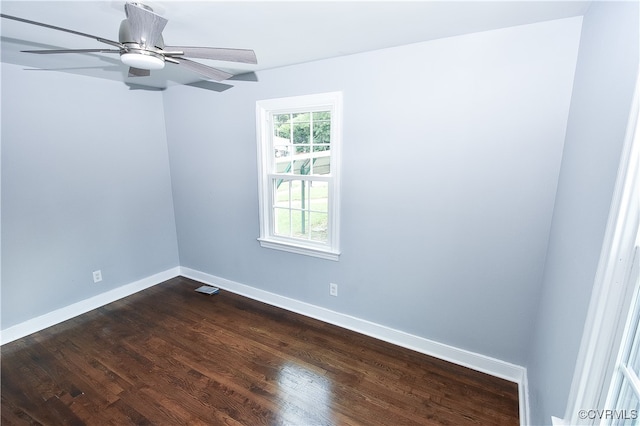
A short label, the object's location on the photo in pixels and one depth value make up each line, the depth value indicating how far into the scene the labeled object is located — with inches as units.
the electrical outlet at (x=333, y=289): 107.4
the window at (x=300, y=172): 98.8
